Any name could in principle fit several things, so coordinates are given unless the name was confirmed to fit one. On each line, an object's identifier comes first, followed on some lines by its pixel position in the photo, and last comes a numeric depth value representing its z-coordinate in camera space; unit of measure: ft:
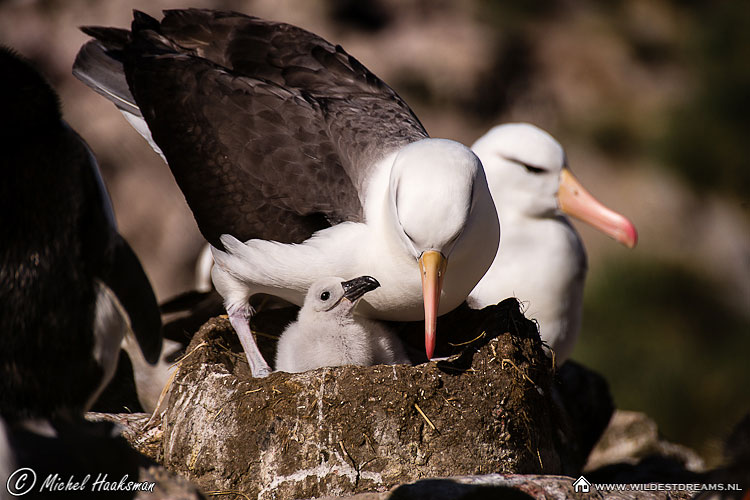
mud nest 22.30
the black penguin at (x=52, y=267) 17.31
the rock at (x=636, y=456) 34.14
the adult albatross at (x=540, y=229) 31.65
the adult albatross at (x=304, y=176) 23.73
